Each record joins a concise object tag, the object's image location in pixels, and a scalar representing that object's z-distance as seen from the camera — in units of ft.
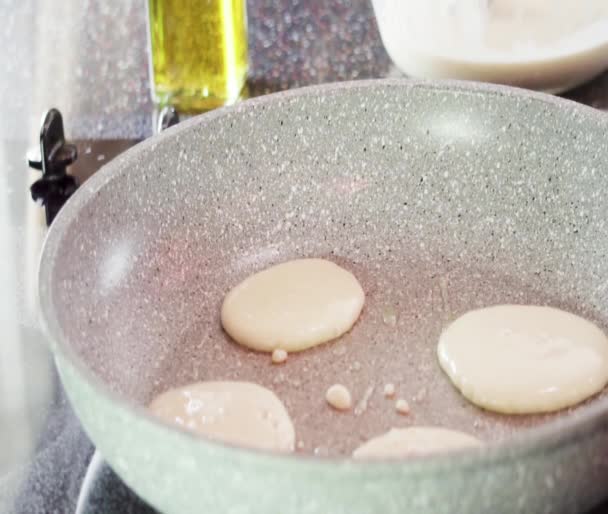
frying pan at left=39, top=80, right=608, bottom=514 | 2.16
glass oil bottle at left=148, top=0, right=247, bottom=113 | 3.07
